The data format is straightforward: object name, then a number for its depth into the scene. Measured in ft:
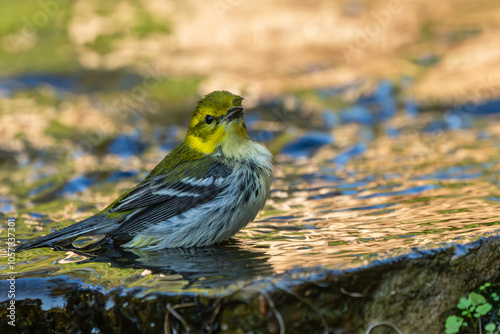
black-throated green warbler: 28.53
